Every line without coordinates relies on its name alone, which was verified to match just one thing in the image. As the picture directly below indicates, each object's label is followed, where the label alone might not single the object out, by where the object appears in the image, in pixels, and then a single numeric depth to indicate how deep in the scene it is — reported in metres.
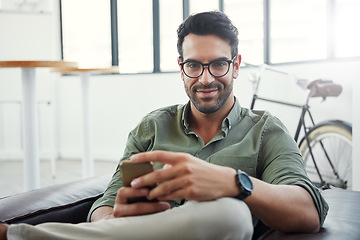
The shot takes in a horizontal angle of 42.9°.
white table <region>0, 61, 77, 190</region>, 2.94
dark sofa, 1.22
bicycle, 3.19
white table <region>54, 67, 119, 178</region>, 3.72
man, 0.97
